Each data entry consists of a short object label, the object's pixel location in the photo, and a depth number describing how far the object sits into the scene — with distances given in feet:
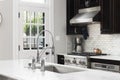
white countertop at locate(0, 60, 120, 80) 5.42
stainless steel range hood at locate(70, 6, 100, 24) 13.05
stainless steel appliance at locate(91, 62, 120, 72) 10.42
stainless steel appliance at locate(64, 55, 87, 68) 12.26
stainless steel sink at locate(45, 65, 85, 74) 7.44
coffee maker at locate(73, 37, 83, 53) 14.93
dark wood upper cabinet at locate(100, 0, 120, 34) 12.18
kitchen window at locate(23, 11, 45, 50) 14.13
